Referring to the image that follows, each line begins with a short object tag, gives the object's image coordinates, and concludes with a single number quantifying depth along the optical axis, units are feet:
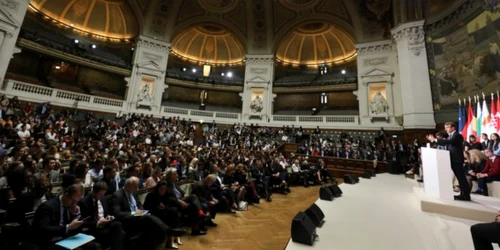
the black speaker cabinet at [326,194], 12.53
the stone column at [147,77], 45.83
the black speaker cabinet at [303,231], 7.00
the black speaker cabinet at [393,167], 26.43
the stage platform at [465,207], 8.79
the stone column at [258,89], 51.96
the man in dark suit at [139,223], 7.34
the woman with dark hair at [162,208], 8.73
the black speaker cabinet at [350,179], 17.92
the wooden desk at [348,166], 28.76
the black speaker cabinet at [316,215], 8.29
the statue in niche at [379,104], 41.22
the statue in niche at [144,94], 46.06
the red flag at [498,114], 19.67
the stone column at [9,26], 29.30
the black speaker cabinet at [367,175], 21.39
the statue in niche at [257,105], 52.30
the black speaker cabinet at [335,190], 13.18
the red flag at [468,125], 23.81
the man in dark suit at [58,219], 5.56
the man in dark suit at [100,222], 6.64
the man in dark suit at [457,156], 10.02
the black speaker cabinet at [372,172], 23.25
